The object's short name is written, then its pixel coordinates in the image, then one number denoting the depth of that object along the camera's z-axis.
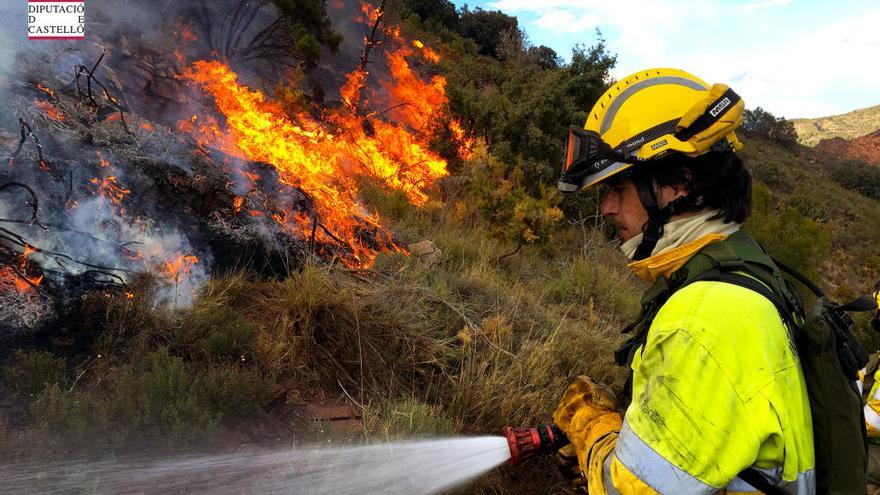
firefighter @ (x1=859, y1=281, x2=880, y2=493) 3.12
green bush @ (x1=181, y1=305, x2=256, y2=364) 3.32
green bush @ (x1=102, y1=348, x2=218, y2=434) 2.54
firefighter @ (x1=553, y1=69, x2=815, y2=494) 1.25
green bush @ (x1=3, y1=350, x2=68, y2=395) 2.74
